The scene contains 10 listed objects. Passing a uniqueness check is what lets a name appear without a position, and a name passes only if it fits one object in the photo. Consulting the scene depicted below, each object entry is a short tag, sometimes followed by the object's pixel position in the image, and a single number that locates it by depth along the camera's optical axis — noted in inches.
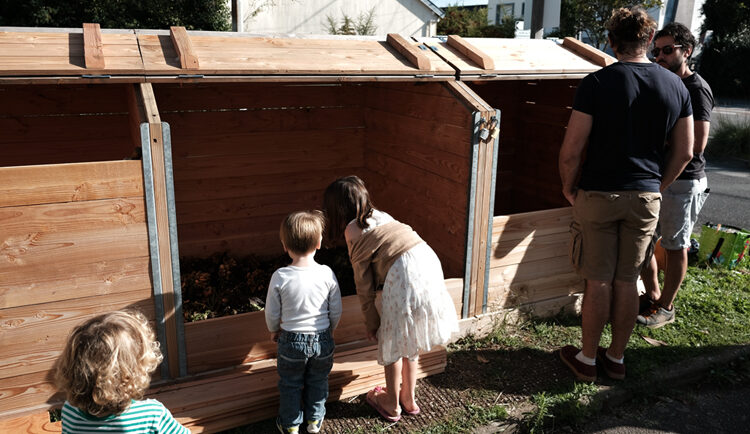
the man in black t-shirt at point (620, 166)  128.5
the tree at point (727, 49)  1037.2
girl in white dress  119.3
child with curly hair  72.3
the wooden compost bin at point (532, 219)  166.2
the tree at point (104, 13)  639.8
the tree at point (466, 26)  1035.3
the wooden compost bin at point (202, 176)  117.6
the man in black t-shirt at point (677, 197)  159.8
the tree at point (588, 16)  936.3
